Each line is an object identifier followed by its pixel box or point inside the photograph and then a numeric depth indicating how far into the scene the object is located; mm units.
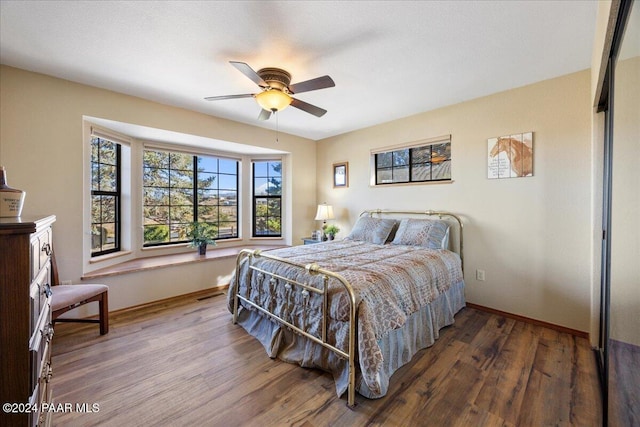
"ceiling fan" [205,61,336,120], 2084
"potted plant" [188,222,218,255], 3912
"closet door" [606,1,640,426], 1062
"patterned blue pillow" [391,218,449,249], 3105
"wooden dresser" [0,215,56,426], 766
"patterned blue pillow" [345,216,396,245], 3523
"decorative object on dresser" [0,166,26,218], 998
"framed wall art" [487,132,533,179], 2760
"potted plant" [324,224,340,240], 4344
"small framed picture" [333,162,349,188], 4520
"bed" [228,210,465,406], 1697
